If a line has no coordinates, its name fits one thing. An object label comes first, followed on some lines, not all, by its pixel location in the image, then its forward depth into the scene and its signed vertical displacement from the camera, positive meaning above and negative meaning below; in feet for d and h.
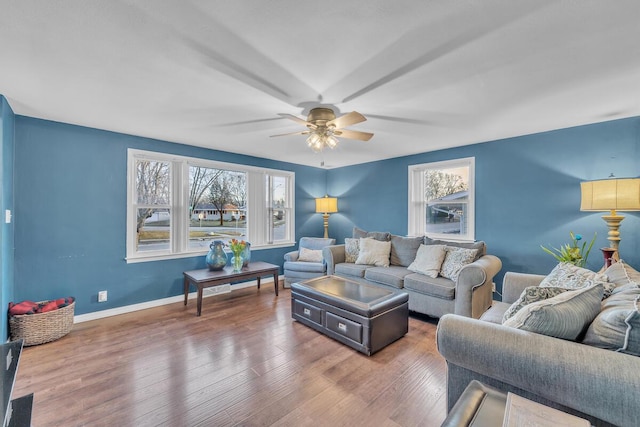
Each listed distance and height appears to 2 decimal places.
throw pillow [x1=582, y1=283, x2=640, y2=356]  3.61 -1.68
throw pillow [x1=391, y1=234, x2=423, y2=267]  13.24 -1.94
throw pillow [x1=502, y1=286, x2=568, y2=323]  5.31 -1.70
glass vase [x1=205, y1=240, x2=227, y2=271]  12.72 -2.23
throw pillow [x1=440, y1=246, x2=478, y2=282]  10.69 -2.04
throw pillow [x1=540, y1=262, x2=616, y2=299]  5.81 -1.61
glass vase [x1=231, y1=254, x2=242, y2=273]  12.88 -2.48
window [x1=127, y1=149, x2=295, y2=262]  12.31 +0.30
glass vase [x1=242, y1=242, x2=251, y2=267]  13.39 -2.25
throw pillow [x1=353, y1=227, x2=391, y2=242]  14.55 -1.35
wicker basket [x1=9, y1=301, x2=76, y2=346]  8.50 -3.79
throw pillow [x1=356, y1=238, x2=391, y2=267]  13.50 -2.16
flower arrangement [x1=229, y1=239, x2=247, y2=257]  12.92 -1.80
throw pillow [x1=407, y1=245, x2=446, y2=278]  11.30 -2.16
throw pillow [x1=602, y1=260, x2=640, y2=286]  5.69 -1.41
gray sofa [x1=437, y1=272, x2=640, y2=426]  3.38 -2.30
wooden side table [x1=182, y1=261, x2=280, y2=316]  11.18 -2.92
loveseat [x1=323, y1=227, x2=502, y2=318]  9.57 -2.74
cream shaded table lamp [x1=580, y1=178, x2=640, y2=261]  8.37 +0.43
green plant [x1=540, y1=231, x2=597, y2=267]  9.36 -1.50
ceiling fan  7.91 +2.67
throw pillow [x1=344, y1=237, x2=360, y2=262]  14.61 -2.15
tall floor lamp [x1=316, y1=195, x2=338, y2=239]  18.10 +0.41
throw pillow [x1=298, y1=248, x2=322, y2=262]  15.47 -2.59
